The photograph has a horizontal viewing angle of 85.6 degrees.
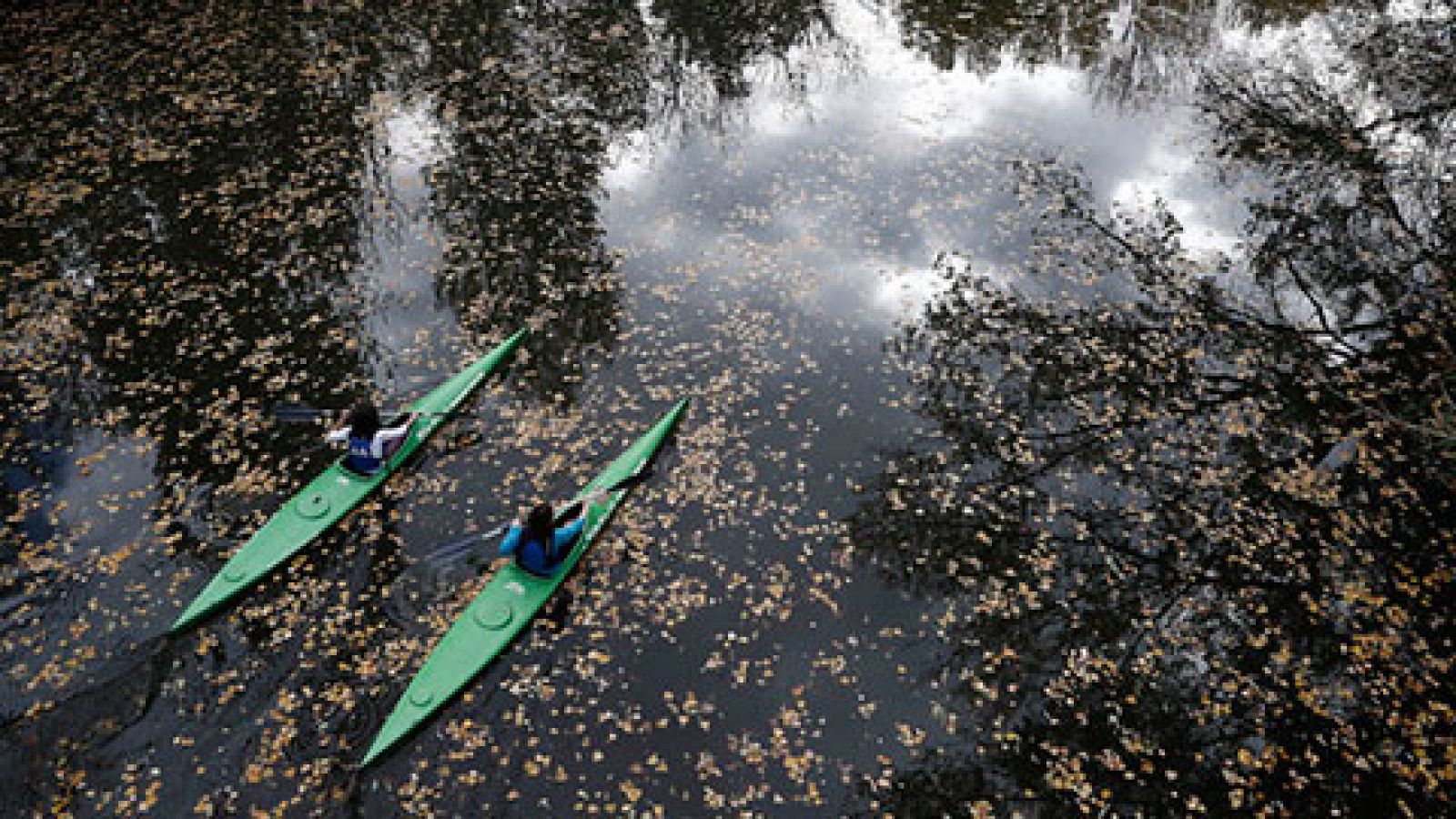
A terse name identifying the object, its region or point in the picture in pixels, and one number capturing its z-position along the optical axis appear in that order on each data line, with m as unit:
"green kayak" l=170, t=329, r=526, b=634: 6.90
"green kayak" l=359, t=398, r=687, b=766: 6.11
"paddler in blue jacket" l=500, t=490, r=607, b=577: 6.73
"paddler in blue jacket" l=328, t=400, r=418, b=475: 7.52
